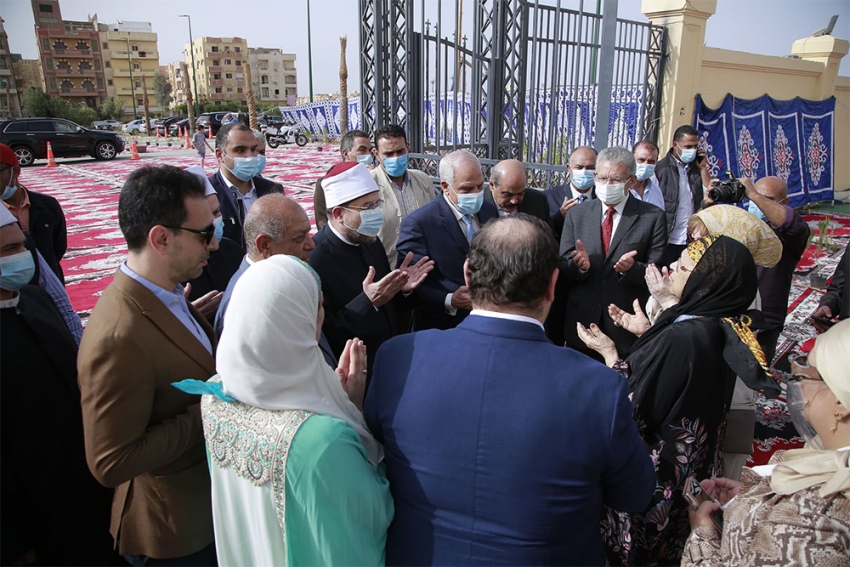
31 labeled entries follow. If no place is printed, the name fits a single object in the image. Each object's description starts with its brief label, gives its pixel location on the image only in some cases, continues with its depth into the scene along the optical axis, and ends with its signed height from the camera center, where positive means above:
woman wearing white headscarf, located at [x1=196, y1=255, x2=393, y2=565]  1.19 -0.67
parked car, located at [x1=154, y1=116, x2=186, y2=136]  36.73 +1.35
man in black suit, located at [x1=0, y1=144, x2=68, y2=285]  3.12 -0.39
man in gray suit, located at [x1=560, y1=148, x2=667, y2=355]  3.09 -0.63
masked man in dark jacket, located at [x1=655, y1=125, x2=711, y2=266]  5.12 -0.38
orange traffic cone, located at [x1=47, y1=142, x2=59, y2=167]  18.98 -0.53
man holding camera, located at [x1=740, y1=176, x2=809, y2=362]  3.57 -0.68
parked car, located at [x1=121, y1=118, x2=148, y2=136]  38.36 +1.14
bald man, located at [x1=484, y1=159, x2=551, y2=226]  3.45 -0.28
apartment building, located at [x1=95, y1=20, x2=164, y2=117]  63.00 +9.94
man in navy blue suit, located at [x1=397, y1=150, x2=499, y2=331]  3.10 -0.54
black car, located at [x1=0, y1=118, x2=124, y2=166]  18.91 +0.15
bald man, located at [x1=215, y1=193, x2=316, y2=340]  2.15 -0.34
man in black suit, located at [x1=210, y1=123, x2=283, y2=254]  3.65 -0.19
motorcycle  29.11 +0.44
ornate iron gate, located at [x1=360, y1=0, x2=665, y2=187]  6.05 +0.80
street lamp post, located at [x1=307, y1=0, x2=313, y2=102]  33.75 +5.09
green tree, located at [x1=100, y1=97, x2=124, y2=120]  48.56 +2.98
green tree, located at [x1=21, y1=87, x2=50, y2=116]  37.03 +2.79
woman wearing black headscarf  1.77 -0.78
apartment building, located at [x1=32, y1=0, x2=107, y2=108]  52.03 +8.02
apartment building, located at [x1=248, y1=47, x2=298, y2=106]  82.75 +10.58
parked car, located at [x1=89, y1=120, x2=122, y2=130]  36.88 +1.27
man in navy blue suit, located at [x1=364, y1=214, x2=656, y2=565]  1.18 -0.65
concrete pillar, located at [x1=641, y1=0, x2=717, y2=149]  8.31 +1.37
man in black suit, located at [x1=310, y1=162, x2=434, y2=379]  2.51 -0.61
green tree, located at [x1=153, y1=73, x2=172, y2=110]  58.41 +5.72
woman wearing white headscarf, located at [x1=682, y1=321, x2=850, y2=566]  1.07 -0.73
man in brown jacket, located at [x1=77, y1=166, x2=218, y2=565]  1.37 -0.61
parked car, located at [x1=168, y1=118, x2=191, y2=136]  37.41 +1.07
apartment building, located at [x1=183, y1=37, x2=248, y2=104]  75.06 +10.35
